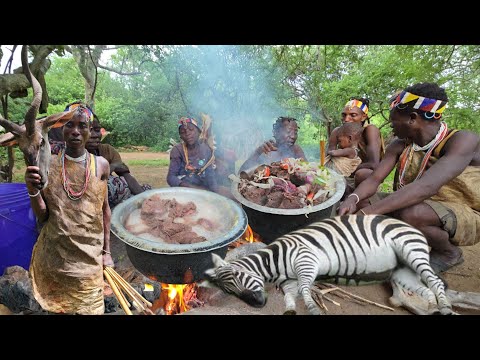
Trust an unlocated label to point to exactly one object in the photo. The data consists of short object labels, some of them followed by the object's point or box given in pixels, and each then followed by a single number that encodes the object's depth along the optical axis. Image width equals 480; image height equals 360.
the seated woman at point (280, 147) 3.39
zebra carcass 2.31
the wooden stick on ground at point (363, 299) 2.29
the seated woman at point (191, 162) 2.95
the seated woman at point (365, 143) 2.94
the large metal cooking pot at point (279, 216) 2.59
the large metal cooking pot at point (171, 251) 2.20
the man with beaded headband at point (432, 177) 2.40
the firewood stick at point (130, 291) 2.34
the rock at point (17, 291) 2.31
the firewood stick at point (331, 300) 2.32
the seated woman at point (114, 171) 2.44
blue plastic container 2.30
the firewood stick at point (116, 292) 2.30
